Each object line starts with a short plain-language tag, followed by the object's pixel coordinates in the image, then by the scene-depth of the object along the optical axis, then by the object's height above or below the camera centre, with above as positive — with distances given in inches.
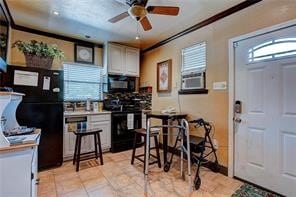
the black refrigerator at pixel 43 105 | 79.1 -4.3
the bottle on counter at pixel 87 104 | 118.9 -5.2
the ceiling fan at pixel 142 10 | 62.6 +44.2
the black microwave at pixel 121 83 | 125.1 +15.3
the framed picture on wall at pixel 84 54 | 118.4 +41.5
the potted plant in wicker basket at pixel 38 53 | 82.2 +29.6
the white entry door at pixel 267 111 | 61.7 -5.7
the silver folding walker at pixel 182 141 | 61.0 -23.1
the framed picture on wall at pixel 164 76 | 116.4 +21.3
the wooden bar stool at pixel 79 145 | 88.8 -33.0
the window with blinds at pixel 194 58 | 94.3 +31.4
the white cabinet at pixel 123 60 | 123.3 +38.1
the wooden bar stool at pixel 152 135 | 89.1 -24.2
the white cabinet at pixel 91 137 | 98.4 -30.4
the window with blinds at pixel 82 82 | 114.6 +15.3
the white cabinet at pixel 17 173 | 38.4 -22.6
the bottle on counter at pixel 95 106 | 120.4 -6.6
